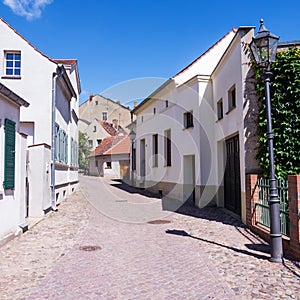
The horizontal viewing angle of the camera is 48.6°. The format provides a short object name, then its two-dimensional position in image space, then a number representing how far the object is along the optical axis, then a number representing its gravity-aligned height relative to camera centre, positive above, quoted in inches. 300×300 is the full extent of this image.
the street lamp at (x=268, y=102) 231.5 +48.0
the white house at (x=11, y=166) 276.5 +4.7
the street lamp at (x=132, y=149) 1058.6 +65.3
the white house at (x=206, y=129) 386.3 +64.9
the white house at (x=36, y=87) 491.5 +126.3
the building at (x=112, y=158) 1424.7 +52.7
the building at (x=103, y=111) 2071.9 +365.8
